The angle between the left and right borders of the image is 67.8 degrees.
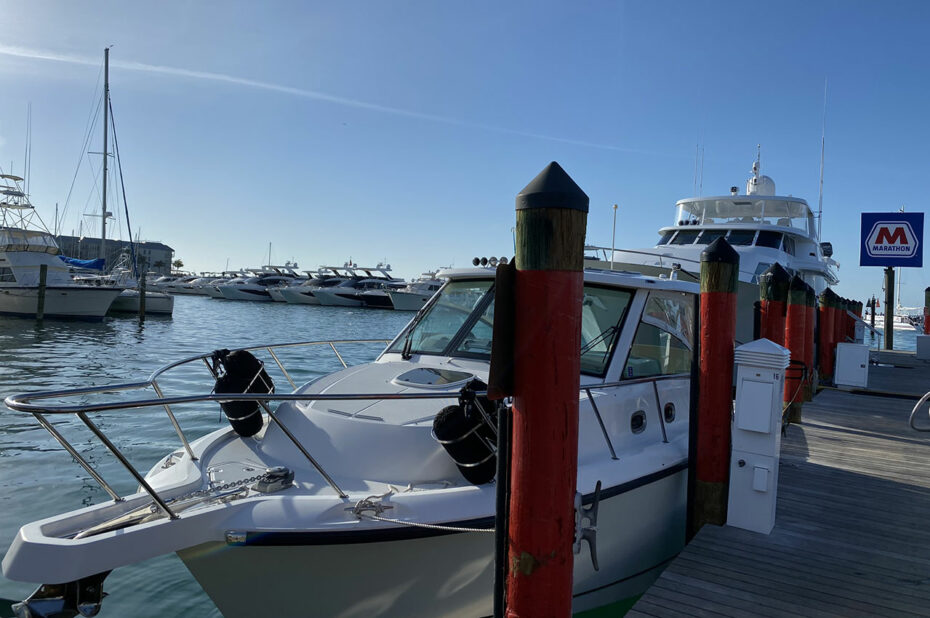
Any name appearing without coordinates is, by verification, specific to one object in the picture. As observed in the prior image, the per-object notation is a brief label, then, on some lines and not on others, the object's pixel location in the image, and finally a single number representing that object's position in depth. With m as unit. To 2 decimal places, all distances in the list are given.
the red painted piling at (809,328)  9.58
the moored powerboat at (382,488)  3.26
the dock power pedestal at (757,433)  4.82
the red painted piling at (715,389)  5.06
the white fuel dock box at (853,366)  12.36
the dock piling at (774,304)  8.07
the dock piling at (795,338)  8.66
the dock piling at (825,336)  14.39
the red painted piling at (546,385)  2.75
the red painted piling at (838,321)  15.89
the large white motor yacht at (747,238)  14.10
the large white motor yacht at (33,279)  29.77
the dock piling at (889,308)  20.06
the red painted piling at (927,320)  23.94
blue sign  14.76
